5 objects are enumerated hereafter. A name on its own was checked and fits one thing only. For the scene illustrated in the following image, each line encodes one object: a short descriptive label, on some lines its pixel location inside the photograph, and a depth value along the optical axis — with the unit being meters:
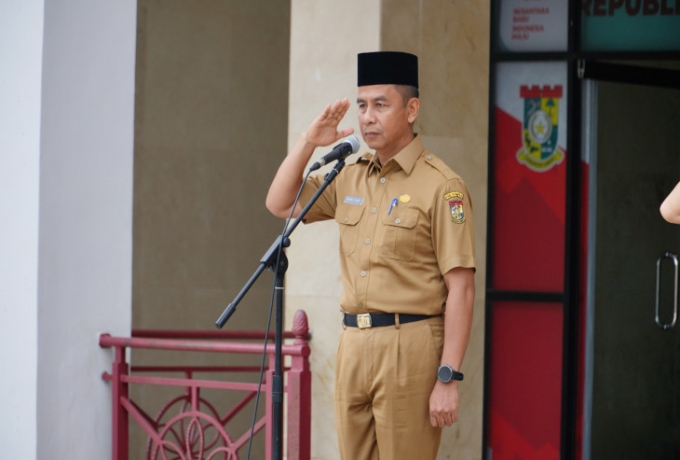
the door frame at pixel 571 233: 11.84
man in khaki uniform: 7.09
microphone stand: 6.60
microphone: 6.71
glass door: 12.16
